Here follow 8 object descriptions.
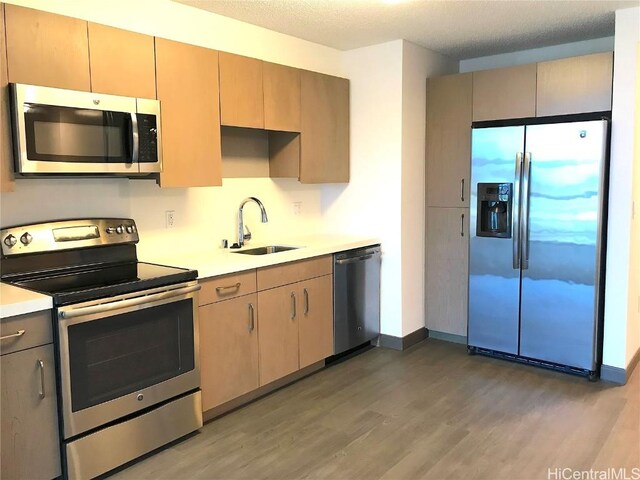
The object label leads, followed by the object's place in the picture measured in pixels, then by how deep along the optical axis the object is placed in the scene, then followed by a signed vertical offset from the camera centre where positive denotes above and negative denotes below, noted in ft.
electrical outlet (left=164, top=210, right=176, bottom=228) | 11.08 -0.43
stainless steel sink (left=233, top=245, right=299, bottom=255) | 12.39 -1.24
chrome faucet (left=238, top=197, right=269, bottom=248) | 12.30 -0.53
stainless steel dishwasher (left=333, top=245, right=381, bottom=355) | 12.90 -2.50
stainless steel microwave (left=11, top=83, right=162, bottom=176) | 7.84 +1.01
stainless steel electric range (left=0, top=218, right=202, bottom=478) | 7.74 -2.14
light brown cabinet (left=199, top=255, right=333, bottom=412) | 9.92 -2.62
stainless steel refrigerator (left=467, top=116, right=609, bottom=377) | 11.57 -1.04
